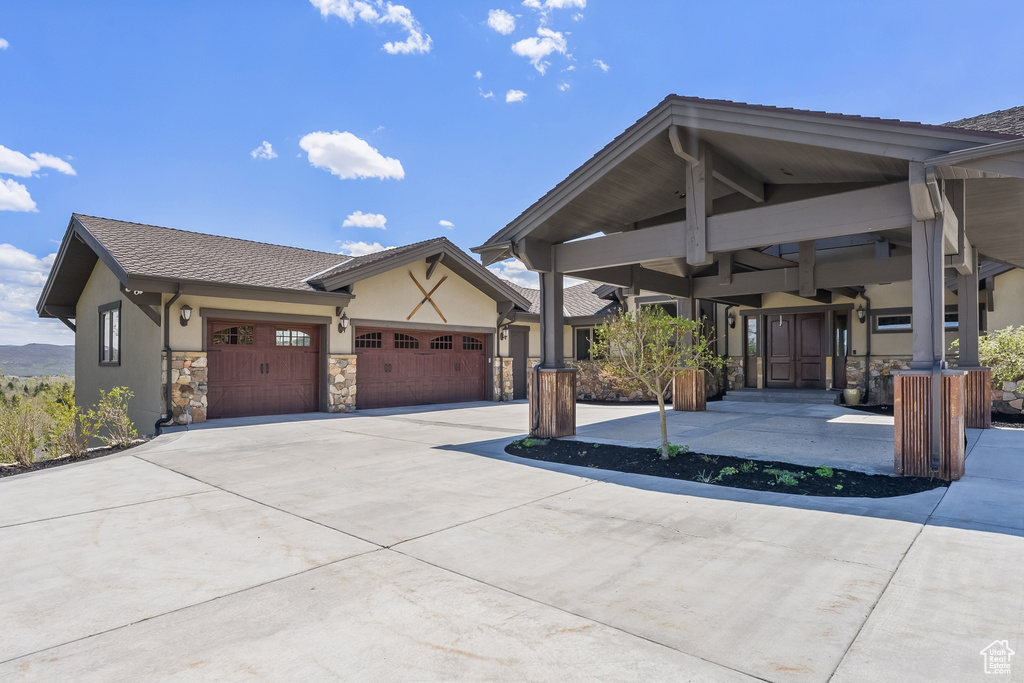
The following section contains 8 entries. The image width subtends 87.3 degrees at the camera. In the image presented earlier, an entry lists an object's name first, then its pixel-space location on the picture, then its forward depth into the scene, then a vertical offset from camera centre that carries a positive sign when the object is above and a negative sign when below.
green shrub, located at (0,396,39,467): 7.63 -1.22
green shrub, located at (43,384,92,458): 8.06 -1.21
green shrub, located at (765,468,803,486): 5.50 -1.38
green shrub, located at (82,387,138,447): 8.91 -1.17
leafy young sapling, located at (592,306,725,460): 6.91 +0.01
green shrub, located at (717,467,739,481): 5.96 -1.40
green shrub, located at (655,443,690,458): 7.01 -1.35
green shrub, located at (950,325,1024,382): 10.42 -0.19
